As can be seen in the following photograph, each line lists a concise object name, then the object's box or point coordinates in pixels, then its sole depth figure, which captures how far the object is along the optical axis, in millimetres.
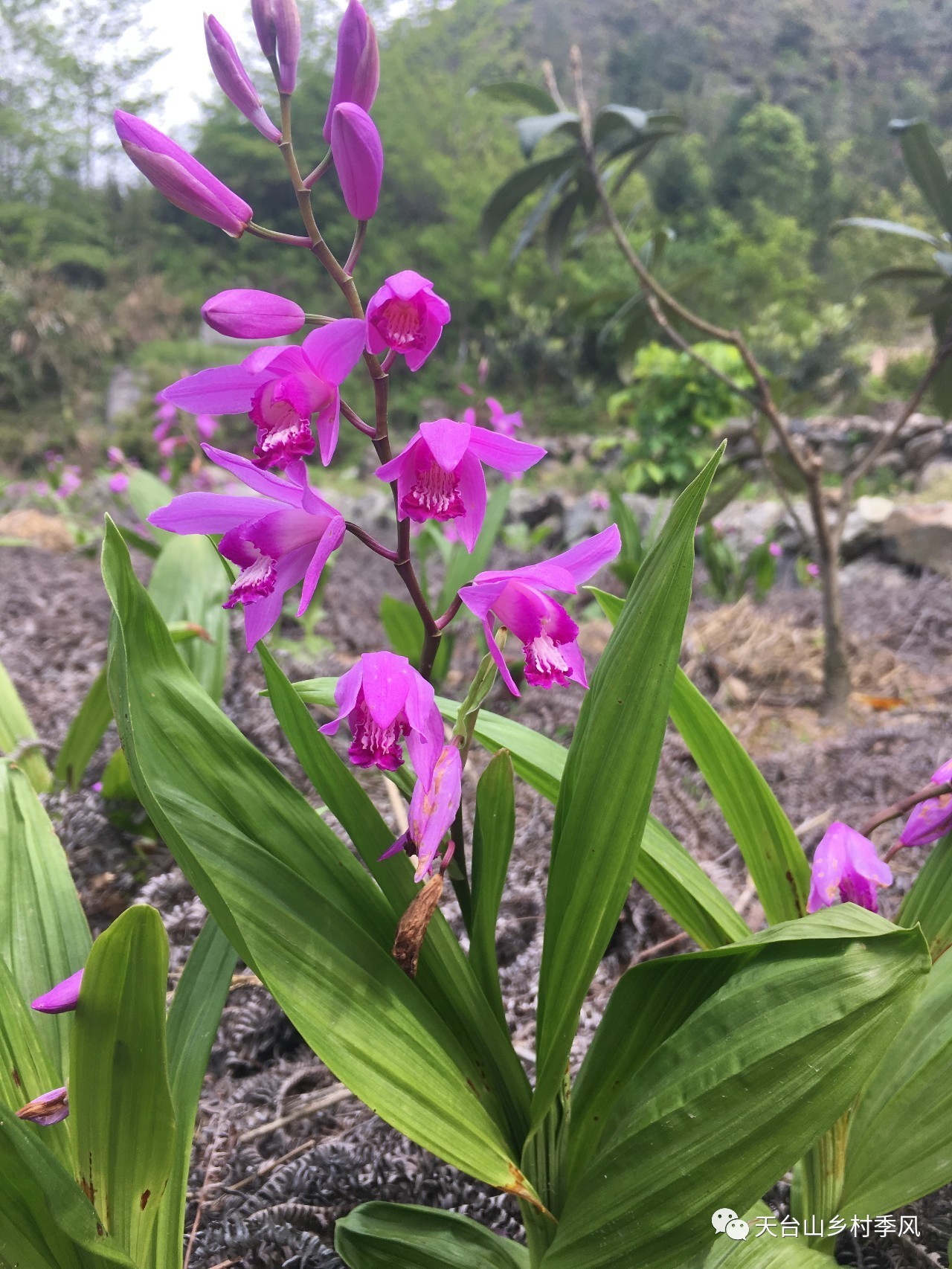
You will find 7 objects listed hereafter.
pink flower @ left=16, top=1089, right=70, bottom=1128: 467
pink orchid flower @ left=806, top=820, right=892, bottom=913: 599
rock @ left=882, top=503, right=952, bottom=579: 3881
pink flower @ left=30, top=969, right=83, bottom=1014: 445
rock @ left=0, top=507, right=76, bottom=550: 4063
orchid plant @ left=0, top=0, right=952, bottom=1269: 411
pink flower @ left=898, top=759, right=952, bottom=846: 621
